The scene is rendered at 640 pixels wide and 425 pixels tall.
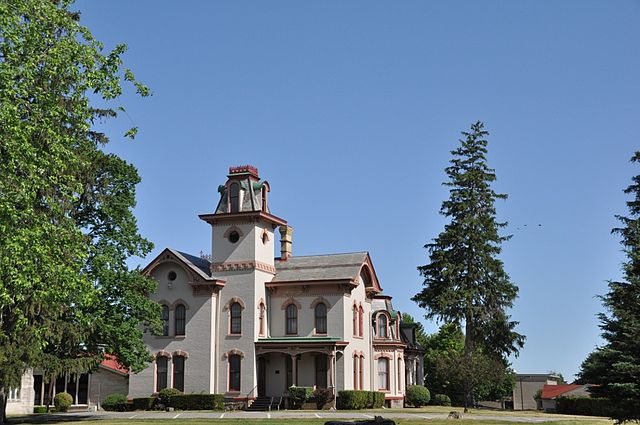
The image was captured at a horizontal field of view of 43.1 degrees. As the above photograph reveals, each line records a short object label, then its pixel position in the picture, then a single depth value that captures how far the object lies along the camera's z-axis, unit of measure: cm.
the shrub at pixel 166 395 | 4519
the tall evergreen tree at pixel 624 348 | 2558
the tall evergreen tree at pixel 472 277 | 5453
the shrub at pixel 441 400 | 5794
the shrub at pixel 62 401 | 4728
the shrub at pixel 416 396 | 5047
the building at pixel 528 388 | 8004
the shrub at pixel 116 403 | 4622
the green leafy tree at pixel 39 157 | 2062
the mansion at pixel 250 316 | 4575
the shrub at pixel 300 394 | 4400
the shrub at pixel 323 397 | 4406
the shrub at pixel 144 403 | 4562
